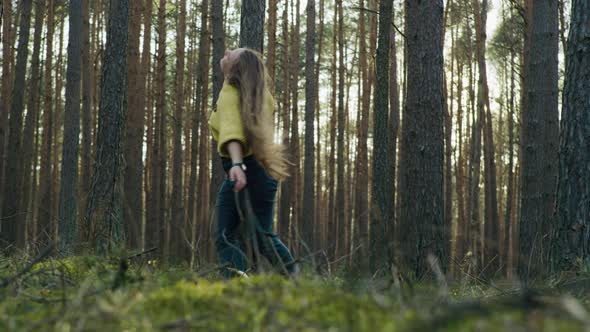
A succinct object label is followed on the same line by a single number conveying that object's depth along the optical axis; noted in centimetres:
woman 372
